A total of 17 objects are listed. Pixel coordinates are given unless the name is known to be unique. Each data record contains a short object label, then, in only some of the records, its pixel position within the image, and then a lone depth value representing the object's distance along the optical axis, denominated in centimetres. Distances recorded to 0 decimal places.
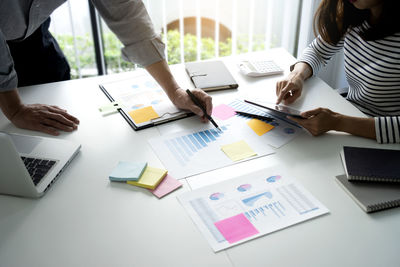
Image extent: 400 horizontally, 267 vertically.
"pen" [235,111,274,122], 135
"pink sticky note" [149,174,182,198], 102
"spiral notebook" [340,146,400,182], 102
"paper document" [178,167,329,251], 91
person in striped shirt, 126
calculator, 166
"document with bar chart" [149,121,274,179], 113
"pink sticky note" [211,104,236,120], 139
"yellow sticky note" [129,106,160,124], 136
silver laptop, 94
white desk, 84
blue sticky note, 106
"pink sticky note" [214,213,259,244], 90
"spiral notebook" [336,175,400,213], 96
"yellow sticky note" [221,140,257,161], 117
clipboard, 136
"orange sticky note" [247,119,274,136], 130
